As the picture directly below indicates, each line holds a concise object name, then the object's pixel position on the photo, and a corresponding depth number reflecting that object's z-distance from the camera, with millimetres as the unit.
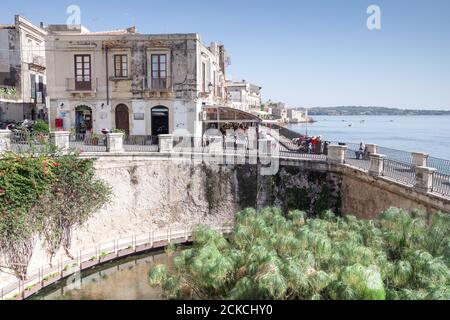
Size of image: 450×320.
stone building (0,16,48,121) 32062
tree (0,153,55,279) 14977
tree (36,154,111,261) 16766
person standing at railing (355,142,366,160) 19255
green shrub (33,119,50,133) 21934
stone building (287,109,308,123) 153500
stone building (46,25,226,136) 24406
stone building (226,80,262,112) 79938
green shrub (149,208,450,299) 7465
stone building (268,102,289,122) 135375
